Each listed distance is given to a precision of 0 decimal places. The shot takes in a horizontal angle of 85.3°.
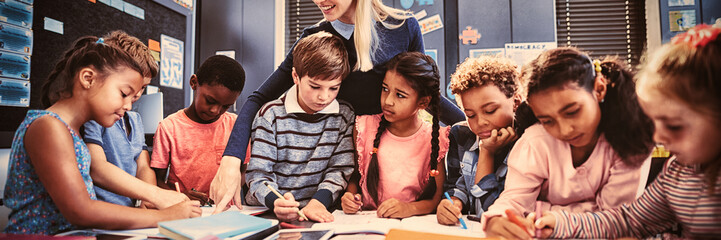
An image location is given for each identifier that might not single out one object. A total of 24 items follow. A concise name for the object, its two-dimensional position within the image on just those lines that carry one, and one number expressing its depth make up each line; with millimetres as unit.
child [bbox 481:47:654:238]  750
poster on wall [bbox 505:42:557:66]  2814
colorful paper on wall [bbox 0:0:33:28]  1477
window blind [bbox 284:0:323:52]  3271
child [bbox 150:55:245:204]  1385
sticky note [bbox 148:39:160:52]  2230
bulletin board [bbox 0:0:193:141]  1599
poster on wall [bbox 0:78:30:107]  1482
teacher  1151
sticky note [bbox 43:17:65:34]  1642
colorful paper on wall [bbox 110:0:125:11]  1986
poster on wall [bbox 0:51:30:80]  1480
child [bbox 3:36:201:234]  765
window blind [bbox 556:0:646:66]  2902
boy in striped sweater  1099
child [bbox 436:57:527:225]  941
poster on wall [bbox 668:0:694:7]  2668
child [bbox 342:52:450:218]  1080
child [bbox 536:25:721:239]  560
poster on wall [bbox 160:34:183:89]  2338
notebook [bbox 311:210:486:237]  787
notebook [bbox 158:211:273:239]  680
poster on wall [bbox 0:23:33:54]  1479
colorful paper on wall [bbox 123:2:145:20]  2073
